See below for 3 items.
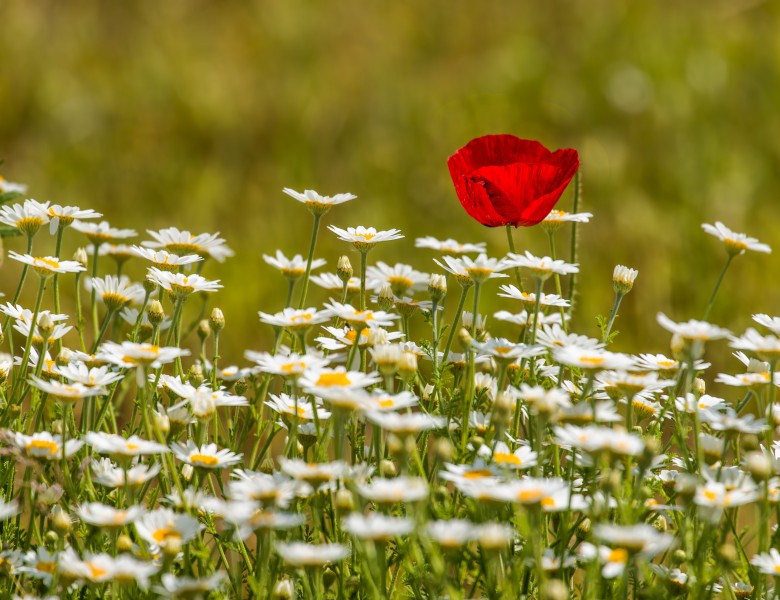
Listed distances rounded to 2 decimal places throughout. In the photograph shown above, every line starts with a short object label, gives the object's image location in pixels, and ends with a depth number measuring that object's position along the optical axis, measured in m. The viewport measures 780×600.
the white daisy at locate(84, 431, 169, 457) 1.70
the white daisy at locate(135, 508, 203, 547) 1.68
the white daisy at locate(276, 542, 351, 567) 1.65
